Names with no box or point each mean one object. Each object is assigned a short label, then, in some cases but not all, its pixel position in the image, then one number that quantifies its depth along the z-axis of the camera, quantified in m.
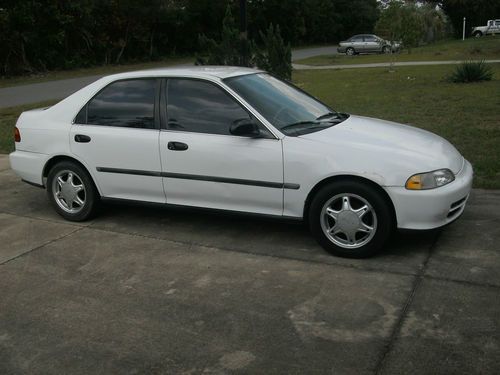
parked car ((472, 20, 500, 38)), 45.50
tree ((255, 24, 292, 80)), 13.48
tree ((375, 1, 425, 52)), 22.41
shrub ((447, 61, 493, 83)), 15.59
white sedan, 4.60
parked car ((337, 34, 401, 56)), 40.64
